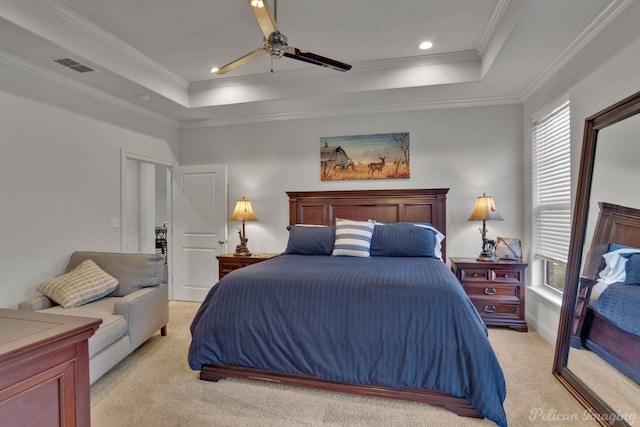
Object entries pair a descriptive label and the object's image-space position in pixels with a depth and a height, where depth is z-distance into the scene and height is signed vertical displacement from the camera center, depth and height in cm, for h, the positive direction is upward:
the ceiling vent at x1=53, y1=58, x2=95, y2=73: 279 +132
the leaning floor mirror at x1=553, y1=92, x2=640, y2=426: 180 -44
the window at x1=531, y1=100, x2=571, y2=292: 293 +18
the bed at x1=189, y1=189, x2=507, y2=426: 193 -81
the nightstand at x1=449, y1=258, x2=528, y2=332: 332 -82
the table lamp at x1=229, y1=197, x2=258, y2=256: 421 -5
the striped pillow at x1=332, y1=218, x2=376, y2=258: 330 -29
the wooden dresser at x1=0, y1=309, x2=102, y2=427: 84 -45
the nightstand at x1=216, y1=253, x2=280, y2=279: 391 -62
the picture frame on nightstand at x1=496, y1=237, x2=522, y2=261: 359 -43
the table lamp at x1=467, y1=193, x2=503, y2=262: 351 -7
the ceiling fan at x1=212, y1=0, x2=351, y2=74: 202 +115
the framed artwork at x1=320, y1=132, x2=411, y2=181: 407 +71
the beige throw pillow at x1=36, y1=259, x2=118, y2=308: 259 -63
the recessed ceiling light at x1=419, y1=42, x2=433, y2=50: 310 +163
